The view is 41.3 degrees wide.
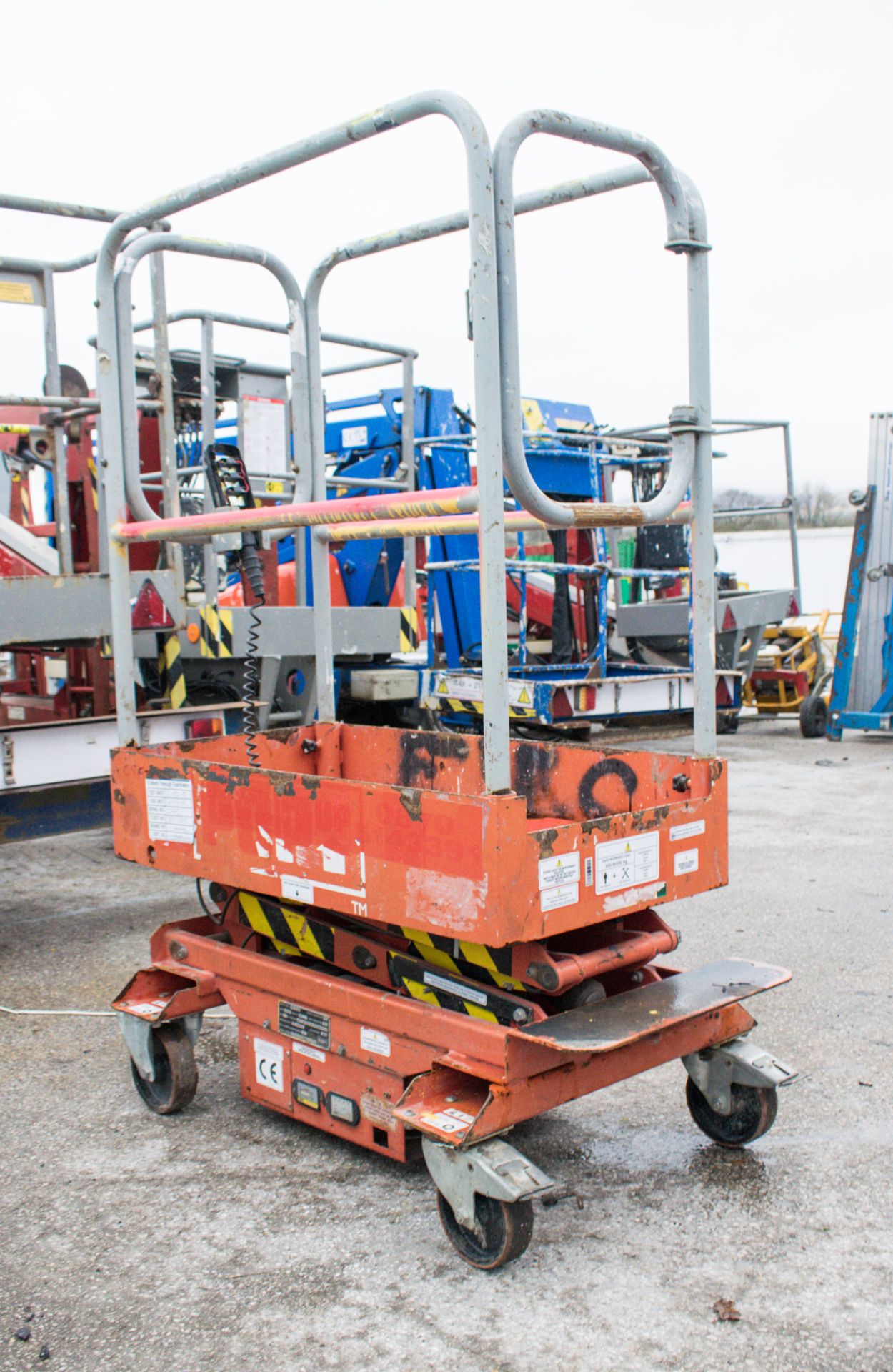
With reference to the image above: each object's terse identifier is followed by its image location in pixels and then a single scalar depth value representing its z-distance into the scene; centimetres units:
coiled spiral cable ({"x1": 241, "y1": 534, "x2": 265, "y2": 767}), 310
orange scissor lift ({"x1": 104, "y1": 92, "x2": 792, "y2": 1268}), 230
